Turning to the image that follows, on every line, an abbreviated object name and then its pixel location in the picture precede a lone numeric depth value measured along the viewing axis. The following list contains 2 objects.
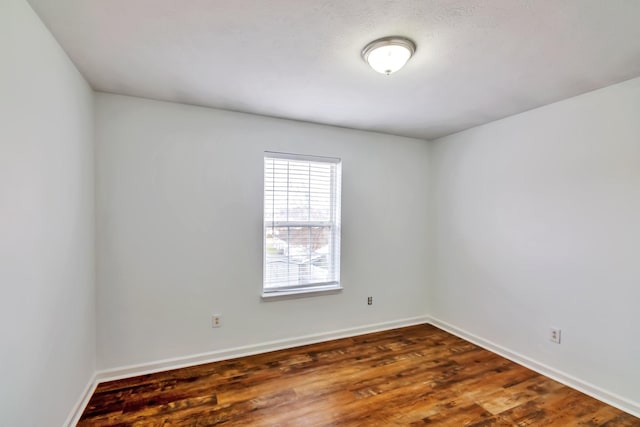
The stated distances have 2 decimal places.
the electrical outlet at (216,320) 2.91
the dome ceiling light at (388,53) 1.76
